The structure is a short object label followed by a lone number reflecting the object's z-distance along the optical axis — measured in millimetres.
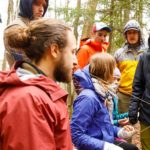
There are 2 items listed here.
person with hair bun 1229
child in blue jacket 2307
